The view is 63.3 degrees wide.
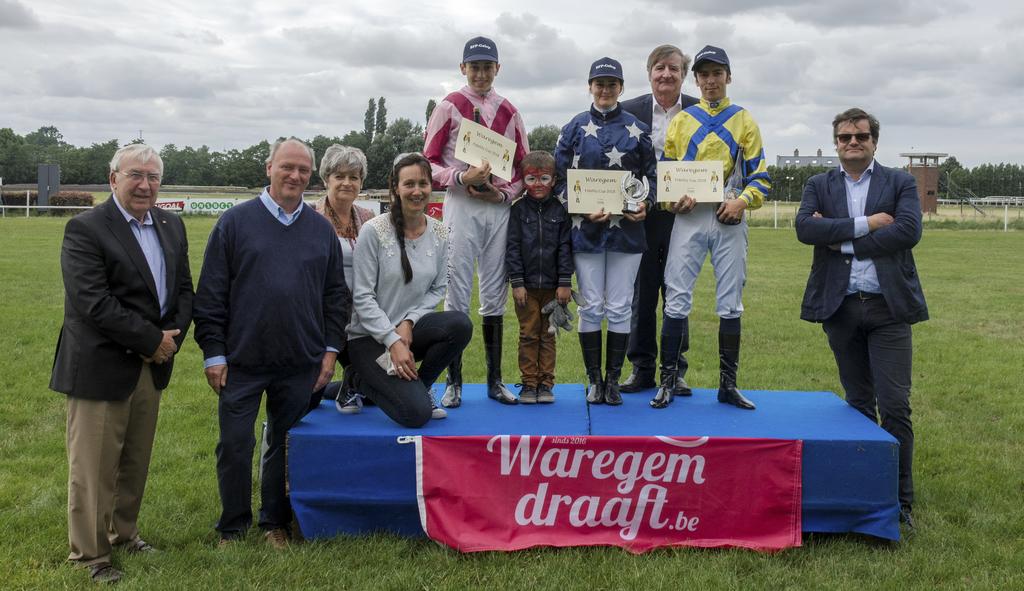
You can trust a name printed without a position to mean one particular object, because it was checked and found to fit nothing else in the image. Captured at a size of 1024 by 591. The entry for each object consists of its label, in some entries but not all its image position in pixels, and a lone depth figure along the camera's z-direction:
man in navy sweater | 4.06
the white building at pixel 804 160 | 122.75
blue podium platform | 4.24
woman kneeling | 4.52
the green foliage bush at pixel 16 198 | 44.22
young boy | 5.09
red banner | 4.25
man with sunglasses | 4.50
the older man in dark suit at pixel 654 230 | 5.57
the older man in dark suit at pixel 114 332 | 3.61
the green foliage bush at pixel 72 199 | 41.25
